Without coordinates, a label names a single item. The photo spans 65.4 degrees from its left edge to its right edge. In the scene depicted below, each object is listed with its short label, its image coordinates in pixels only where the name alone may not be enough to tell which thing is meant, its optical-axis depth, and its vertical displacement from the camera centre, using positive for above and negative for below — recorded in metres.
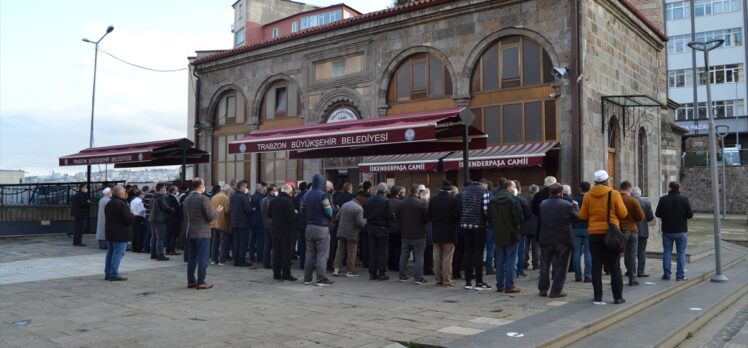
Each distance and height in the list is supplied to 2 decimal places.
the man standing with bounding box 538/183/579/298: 8.48 -0.54
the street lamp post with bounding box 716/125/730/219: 33.50 +4.46
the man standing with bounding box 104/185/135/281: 10.15 -0.56
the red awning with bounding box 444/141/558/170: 15.15 +1.24
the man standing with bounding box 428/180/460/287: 9.51 -0.35
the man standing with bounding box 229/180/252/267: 11.95 -0.37
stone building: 15.88 +3.92
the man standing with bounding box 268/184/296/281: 10.19 -0.45
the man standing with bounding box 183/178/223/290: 9.34 -0.53
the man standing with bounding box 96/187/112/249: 13.86 -0.49
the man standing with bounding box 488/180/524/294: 8.89 -0.41
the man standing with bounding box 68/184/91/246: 16.25 -0.24
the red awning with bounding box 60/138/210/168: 16.34 +1.41
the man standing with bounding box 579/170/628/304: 7.94 -0.30
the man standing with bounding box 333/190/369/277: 10.27 -0.38
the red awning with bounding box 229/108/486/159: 10.57 +1.35
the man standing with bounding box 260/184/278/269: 11.65 -0.44
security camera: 15.44 +3.50
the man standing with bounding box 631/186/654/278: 10.55 -0.50
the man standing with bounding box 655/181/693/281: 10.41 -0.34
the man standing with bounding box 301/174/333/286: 9.67 -0.46
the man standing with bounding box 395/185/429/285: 9.90 -0.40
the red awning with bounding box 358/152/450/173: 16.88 +1.20
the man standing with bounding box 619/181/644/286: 9.08 -0.39
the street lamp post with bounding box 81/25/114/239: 27.93 +7.11
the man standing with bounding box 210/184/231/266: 12.30 -0.57
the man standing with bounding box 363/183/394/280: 10.32 -0.47
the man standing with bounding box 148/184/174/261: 12.64 -0.31
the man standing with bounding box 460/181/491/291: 9.30 -0.40
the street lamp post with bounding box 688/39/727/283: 11.10 +0.04
